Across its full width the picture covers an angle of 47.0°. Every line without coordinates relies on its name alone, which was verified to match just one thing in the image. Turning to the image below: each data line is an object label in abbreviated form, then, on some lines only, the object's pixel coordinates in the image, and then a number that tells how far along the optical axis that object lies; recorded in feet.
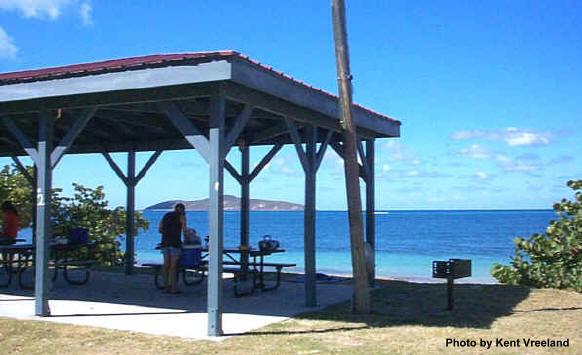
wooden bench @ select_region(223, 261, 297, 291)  31.86
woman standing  31.53
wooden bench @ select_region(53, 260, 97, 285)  34.58
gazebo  22.29
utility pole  25.66
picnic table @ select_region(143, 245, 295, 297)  31.63
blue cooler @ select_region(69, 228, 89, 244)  38.89
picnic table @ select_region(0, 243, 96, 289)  34.55
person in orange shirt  39.11
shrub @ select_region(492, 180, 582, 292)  36.58
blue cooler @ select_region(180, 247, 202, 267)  31.50
